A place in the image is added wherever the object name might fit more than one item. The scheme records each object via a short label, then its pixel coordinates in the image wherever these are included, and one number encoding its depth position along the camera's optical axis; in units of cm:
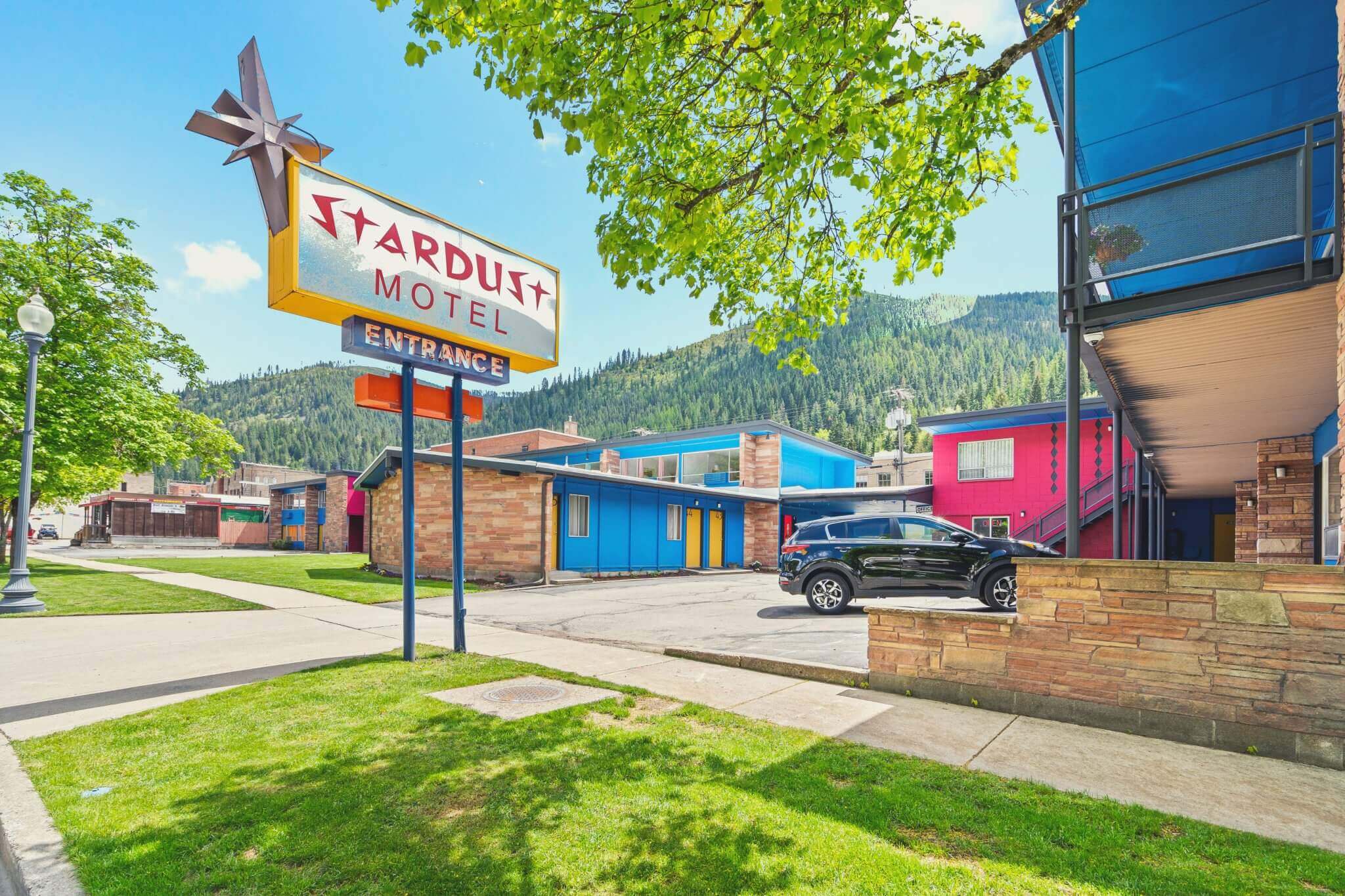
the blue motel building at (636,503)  1927
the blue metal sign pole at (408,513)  744
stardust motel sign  627
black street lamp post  1120
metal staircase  2047
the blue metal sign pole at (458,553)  792
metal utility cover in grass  548
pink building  2159
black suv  1112
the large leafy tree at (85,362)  1680
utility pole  3838
